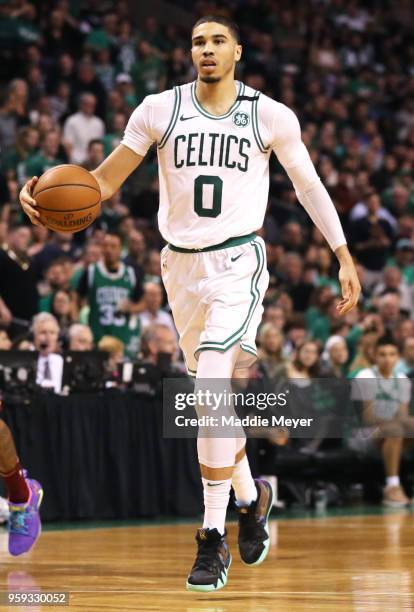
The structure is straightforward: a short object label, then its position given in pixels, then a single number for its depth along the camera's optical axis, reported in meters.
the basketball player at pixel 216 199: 5.99
